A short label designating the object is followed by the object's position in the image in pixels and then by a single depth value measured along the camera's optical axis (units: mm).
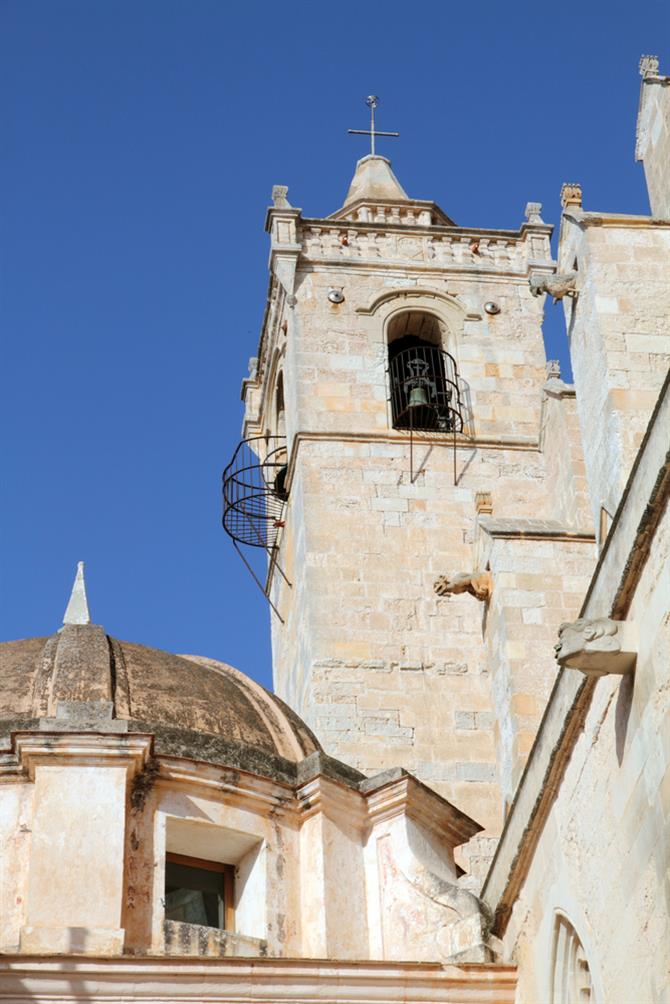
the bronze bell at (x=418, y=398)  22047
